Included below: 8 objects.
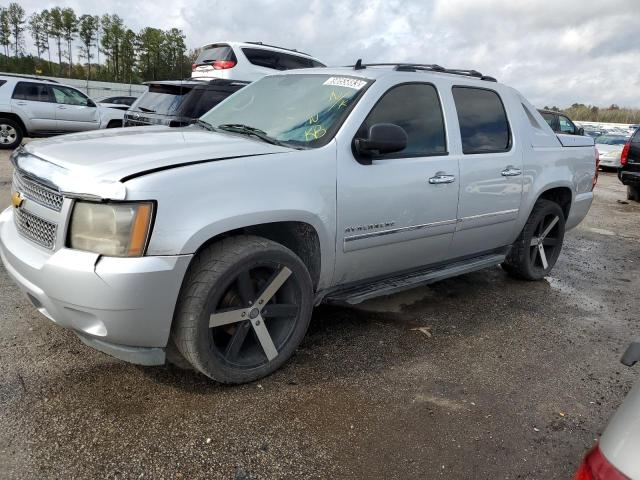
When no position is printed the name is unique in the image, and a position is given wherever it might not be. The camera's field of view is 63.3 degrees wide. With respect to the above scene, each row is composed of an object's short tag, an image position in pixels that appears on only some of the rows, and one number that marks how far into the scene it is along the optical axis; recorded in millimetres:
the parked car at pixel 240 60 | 10320
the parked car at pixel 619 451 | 1146
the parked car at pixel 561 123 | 16462
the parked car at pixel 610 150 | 17672
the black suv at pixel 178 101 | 8016
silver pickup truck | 2391
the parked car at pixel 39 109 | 12578
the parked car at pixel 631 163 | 10969
